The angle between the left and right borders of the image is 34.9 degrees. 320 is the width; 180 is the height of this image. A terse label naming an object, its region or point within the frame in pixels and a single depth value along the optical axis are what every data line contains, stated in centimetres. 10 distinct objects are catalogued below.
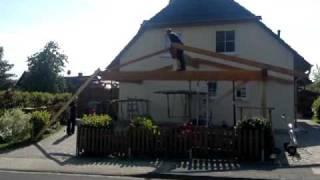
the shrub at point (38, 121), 2066
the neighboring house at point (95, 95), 3462
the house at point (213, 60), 2552
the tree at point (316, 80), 6651
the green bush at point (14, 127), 2002
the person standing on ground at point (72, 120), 2214
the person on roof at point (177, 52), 1872
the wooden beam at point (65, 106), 1942
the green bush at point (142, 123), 1684
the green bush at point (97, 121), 1711
